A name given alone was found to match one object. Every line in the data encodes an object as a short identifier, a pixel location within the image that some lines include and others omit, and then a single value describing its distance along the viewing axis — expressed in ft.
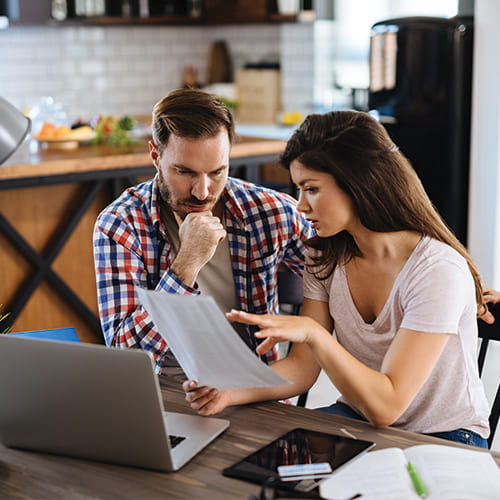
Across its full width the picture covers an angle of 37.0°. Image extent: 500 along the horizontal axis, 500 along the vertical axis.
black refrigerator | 14.33
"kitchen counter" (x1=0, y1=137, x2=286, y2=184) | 11.02
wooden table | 3.93
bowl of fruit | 13.12
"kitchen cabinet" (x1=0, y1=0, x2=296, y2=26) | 18.99
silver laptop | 3.93
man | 5.96
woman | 4.85
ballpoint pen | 3.77
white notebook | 3.77
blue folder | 5.29
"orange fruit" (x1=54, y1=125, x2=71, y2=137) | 13.15
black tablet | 3.96
